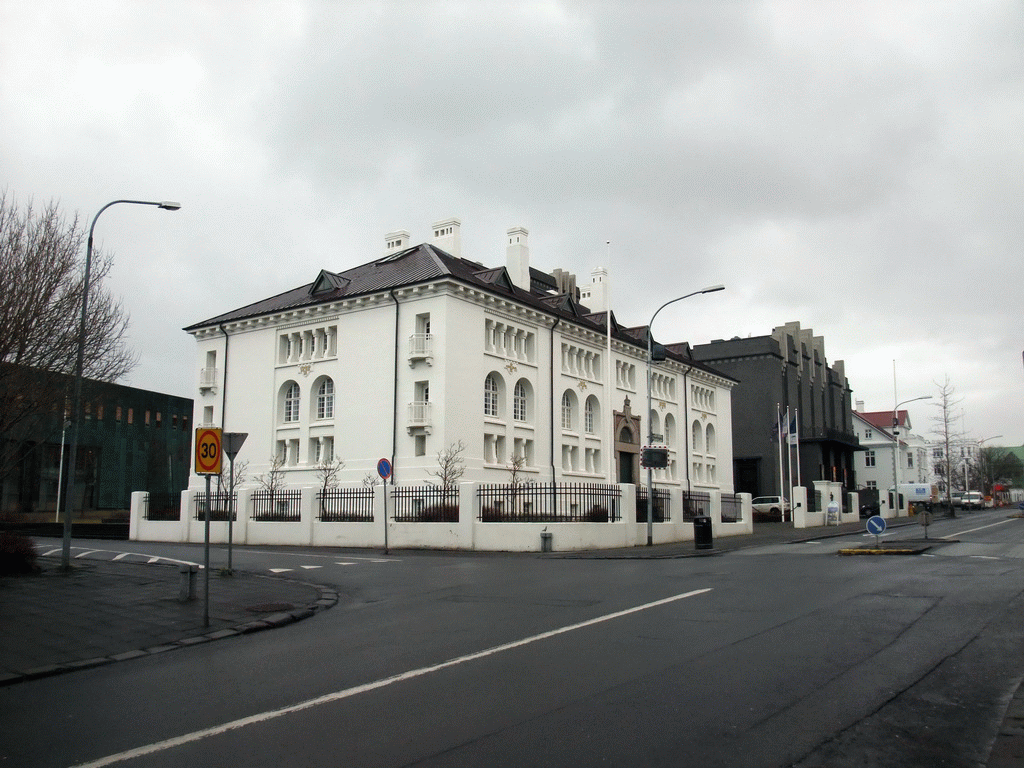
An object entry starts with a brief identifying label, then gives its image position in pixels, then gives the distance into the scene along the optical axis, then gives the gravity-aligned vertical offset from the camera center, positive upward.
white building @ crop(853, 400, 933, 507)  103.69 +3.22
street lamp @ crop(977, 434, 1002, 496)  105.19 +1.71
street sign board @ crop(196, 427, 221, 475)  11.98 +0.46
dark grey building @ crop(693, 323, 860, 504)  71.81 +6.71
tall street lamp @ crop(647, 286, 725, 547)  27.31 +0.14
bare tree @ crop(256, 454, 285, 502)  42.03 +0.39
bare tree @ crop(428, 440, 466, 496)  36.91 +0.83
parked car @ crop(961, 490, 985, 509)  84.88 -2.01
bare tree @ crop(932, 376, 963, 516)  65.09 +3.72
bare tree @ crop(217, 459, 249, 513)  44.38 +0.52
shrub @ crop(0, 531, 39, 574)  16.94 -1.44
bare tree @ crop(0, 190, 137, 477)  16.97 +3.36
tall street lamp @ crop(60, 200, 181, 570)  17.48 +2.59
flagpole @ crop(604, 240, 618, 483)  48.76 +2.59
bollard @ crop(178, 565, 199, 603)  13.28 -1.60
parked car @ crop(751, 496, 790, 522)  54.44 -1.85
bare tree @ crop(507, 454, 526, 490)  39.99 +0.74
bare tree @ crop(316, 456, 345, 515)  40.59 +0.65
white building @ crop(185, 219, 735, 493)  39.47 +5.65
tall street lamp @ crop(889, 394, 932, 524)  58.66 -0.75
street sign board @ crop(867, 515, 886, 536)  22.05 -1.17
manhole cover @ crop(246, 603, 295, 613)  12.53 -1.87
